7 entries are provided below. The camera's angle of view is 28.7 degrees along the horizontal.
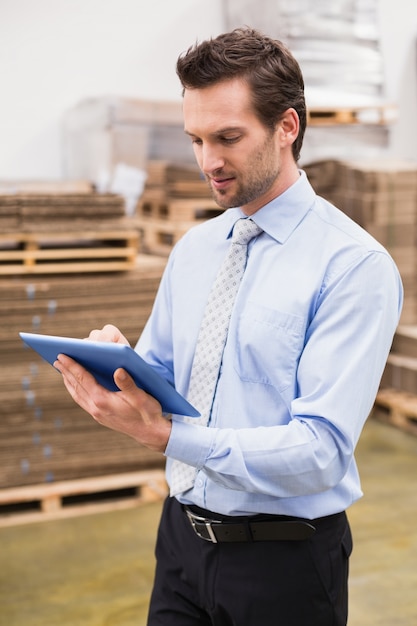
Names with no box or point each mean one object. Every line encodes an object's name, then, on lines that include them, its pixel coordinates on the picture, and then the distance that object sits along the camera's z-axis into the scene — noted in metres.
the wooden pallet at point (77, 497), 4.77
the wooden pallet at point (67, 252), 4.77
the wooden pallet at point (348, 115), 7.37
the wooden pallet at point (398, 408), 6.37
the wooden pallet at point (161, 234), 6.17
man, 1.81
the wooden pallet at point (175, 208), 6.25
